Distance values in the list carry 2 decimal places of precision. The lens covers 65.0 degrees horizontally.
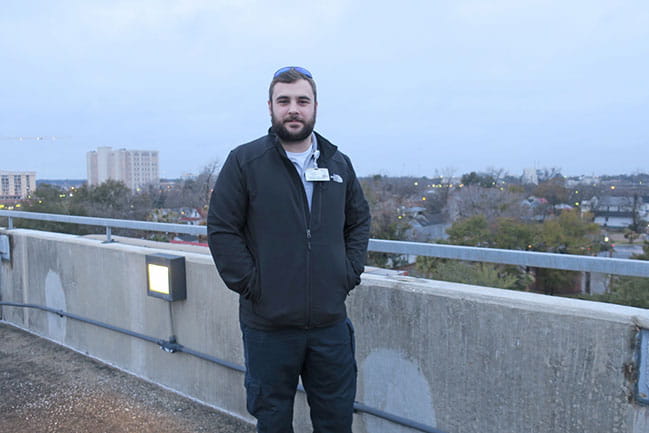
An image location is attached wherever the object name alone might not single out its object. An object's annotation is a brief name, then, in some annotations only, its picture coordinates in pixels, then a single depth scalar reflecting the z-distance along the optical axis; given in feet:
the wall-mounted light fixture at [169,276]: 12.07
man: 7.09
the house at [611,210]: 143.33
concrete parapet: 6.89
